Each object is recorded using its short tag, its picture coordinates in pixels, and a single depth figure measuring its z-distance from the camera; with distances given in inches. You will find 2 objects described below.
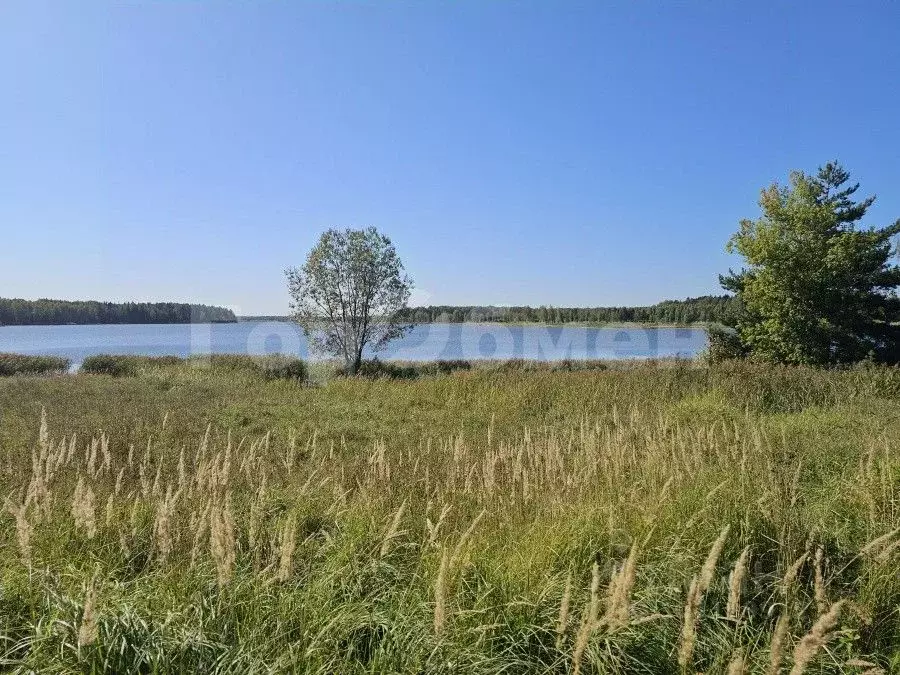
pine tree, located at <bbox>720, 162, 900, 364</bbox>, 715.4
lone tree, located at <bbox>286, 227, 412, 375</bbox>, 943.7
